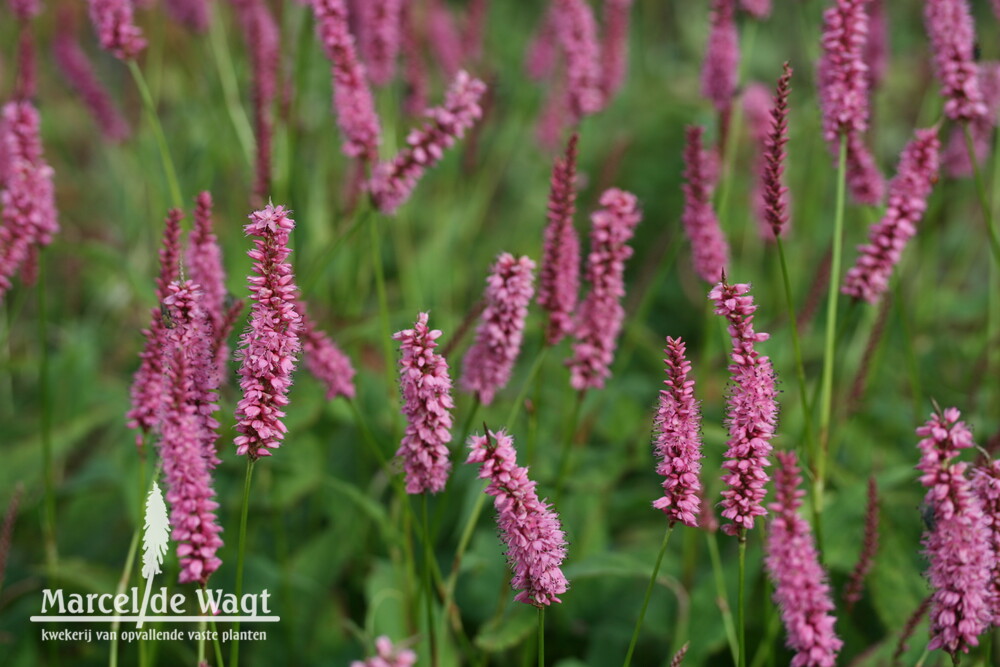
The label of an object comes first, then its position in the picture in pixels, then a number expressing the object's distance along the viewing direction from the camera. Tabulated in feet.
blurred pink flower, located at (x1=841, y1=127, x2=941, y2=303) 6.01
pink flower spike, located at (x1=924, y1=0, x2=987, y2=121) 6.08
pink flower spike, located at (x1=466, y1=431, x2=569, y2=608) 5.47
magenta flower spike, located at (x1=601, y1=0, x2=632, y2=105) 7.18
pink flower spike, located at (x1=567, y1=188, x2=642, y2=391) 5.99
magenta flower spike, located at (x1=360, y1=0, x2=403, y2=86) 6.69
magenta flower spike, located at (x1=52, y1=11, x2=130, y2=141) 7.89
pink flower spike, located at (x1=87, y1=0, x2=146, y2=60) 6.26
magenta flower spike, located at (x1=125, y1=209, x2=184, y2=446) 5.70
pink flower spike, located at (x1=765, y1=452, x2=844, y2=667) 5.49
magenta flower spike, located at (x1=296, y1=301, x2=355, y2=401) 6.04
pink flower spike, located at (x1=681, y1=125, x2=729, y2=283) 6.23
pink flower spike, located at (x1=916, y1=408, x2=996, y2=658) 5.45
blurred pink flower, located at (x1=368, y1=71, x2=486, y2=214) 6.05
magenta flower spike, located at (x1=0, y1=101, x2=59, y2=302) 6.07
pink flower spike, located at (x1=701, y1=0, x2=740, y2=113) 6.47
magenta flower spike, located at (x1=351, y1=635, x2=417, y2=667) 5.21
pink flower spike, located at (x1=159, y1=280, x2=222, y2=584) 5.51
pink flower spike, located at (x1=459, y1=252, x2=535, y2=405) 5.79
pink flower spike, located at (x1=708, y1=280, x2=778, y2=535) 5.48
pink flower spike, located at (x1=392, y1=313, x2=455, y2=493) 5.54
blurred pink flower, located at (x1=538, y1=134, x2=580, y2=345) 5.93
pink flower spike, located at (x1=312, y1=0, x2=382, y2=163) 6.11
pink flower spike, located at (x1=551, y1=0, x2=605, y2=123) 6.72
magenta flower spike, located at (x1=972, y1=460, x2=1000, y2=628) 5.55
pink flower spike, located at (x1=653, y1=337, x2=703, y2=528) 5.45
